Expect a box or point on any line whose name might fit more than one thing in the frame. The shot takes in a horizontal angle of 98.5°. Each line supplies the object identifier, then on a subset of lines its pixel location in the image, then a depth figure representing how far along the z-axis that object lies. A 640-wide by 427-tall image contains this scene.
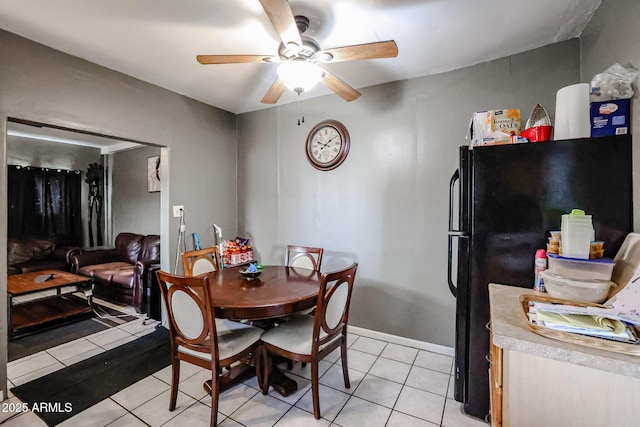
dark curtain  4.45
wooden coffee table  2.75
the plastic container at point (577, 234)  1.22
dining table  1.59
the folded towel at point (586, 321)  0.86
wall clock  2.83
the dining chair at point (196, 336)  1.55
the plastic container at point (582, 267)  1.18
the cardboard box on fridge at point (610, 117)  1.33
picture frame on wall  4.46
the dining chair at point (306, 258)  2.62
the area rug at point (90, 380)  1.79
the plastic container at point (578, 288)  1.14
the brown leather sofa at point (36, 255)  4.04
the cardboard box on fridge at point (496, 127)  1.61
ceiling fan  1.46
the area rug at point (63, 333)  2.49
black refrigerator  1.34
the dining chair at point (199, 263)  2.40
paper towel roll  1.40
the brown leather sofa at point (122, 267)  3.17
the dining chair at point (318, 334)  1.67
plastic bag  1.30
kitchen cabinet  0.75
